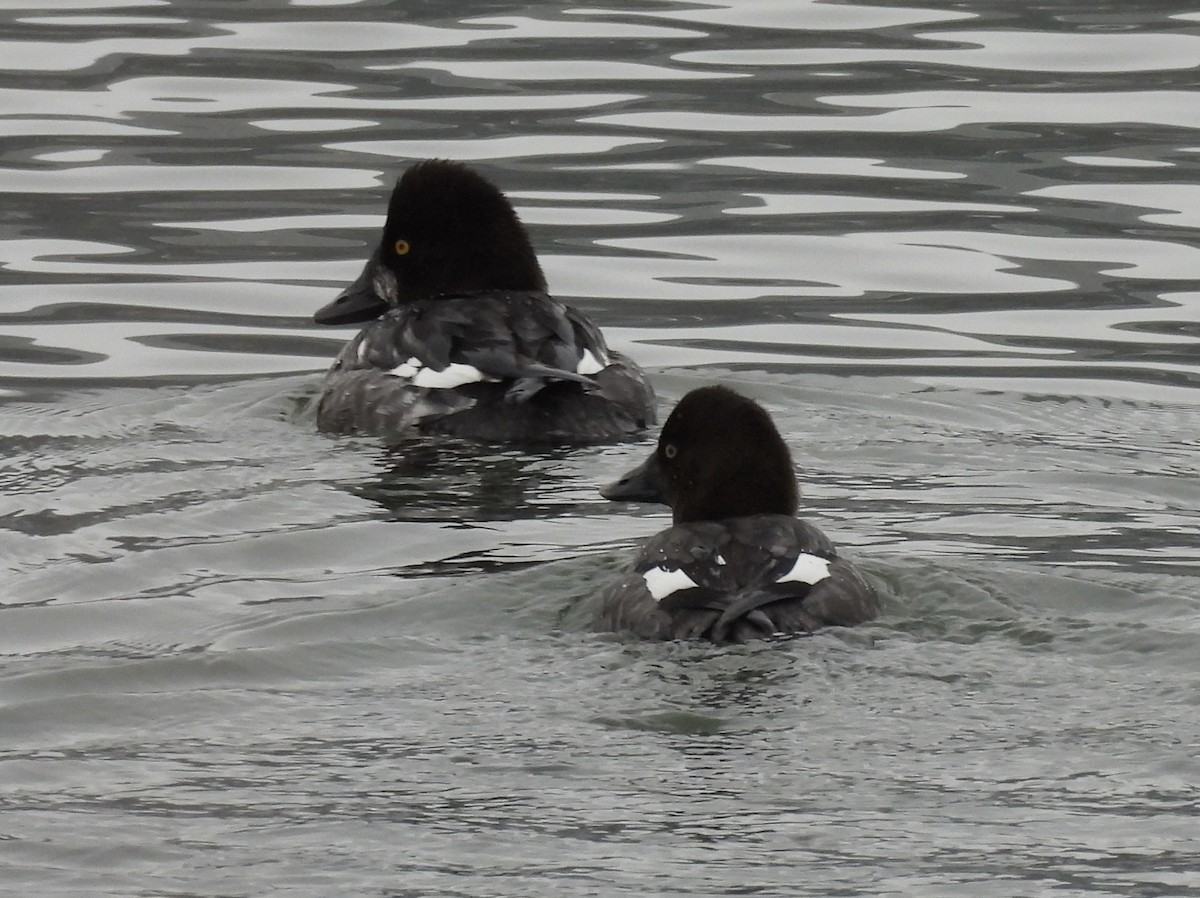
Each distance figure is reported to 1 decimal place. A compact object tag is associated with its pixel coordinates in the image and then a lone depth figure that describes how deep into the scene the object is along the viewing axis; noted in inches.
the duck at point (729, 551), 616.4
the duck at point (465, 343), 874.1
